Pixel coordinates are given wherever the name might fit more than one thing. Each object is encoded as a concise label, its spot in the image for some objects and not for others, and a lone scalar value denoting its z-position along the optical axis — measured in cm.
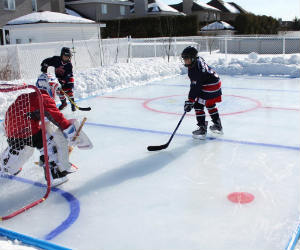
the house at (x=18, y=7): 1650
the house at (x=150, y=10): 2819
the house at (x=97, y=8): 2394
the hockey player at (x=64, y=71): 520
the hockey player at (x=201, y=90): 377
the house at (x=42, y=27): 1387
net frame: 243
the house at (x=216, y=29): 2142
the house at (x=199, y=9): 3214
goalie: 258
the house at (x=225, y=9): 3656
